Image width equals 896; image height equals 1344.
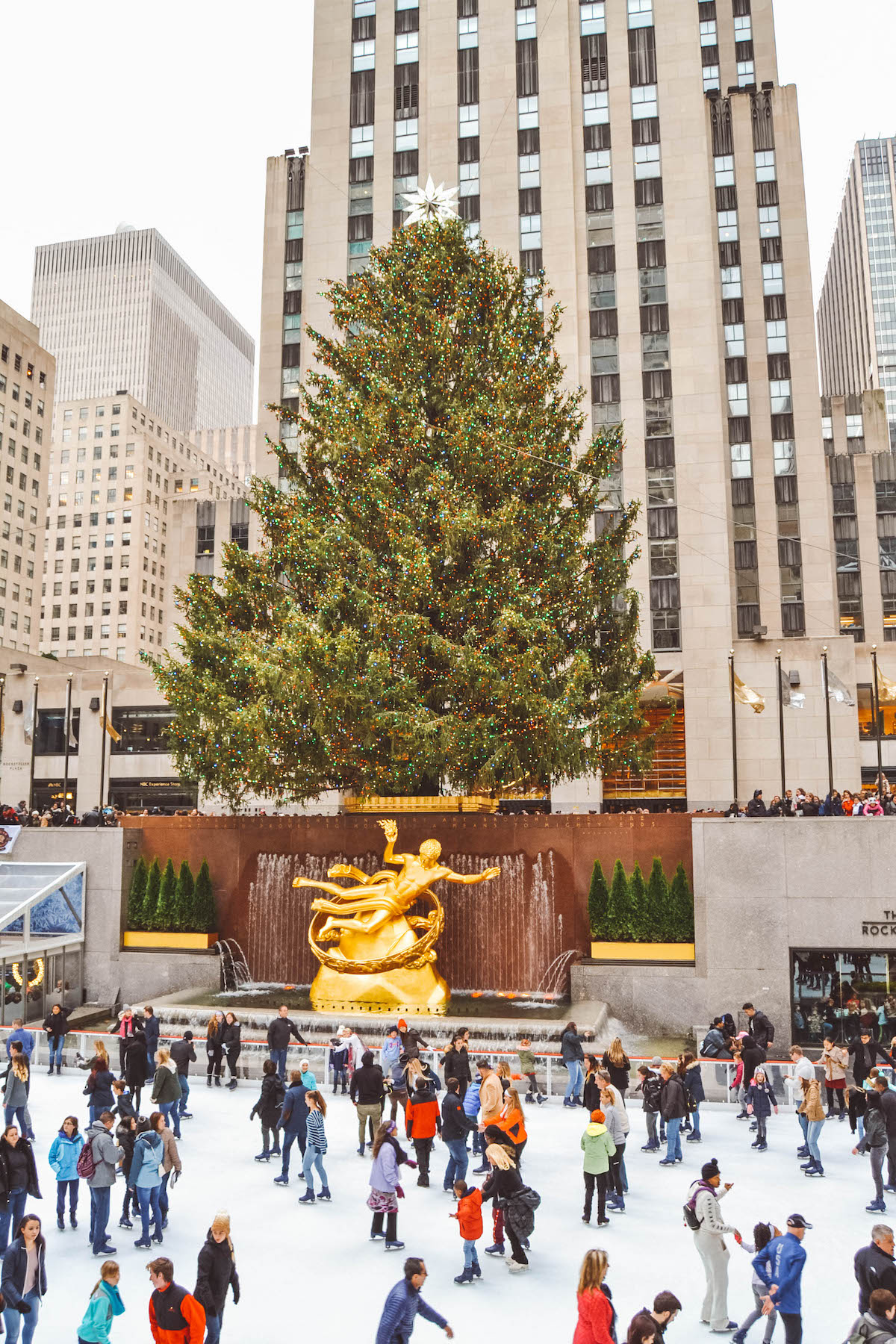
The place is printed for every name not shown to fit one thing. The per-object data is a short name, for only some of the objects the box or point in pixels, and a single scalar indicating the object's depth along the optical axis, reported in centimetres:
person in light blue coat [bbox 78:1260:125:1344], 783
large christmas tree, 2423
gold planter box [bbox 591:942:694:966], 2298
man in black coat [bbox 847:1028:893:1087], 1627
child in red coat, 999
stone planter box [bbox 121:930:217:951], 2550
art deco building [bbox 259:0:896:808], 4916
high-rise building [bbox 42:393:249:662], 11275
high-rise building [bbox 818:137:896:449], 15738
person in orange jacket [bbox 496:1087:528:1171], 1180
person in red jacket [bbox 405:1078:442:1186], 1295
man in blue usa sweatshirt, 841
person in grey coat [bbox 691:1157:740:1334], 927
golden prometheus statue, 2191
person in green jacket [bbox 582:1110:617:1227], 1146
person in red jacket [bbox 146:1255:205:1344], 747
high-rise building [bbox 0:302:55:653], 8875
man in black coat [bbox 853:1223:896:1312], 788
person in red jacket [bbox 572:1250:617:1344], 738
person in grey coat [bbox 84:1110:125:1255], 1083
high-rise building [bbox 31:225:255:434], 18538
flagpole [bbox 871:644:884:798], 3026
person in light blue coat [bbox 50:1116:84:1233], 1130
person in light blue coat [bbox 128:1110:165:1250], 1107
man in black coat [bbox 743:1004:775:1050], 1859
